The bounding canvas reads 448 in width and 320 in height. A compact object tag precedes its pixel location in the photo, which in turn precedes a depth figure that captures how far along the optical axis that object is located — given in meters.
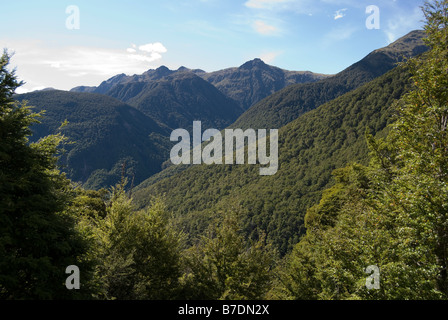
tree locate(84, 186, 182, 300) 14.30
